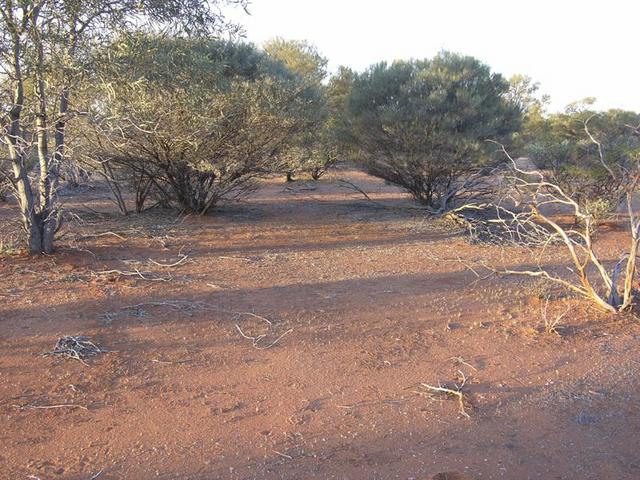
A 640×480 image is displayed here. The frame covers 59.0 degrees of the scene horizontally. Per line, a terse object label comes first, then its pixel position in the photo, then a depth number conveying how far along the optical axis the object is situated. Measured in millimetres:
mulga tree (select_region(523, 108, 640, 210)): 13094
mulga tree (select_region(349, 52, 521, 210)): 12250
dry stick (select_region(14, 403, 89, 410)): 3895
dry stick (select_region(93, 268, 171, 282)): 6945
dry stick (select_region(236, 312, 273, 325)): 5686
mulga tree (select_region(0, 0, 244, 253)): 6734
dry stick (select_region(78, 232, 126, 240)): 9380
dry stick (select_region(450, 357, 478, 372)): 4828
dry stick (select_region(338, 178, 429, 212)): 14248
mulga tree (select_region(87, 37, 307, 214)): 8008
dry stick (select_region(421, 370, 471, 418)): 4080
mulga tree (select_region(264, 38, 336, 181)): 12097
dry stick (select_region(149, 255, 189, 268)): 7646
